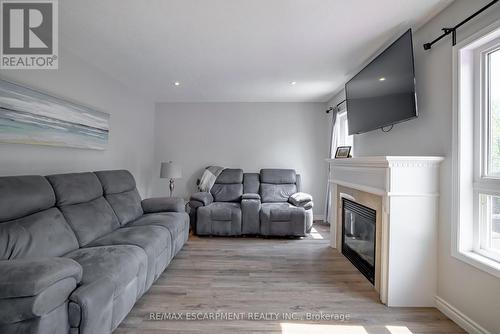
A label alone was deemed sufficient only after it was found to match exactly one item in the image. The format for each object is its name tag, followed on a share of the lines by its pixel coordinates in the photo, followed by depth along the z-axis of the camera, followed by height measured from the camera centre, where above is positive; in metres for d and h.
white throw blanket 4.46 -0.21
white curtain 4.20 +0.52
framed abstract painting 1.98 +0.44
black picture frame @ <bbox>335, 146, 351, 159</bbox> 3.35 +0.22
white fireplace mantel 1.94 -0.53
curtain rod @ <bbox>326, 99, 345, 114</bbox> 3.89 +1.04
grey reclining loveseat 3.69 -0.80
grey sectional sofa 1.12 -0.62
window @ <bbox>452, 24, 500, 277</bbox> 1.60 +0.11
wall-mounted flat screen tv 1.99 +0.76
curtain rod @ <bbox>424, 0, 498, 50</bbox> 1.45 +0.99
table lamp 4.09 -0.07
